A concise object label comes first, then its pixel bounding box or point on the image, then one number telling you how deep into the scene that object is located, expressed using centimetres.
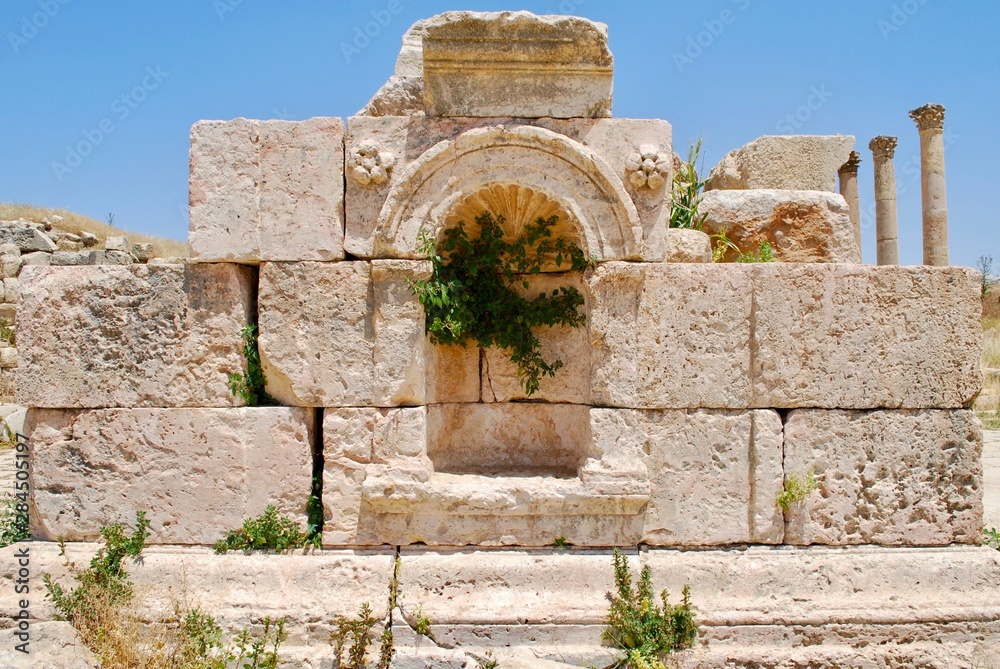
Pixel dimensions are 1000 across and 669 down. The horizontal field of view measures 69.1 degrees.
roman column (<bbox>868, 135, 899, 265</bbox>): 1538
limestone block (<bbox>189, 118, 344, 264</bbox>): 431
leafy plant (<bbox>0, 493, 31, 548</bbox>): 454
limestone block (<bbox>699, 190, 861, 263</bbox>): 492
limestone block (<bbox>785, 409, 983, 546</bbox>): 427
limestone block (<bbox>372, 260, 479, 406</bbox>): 428
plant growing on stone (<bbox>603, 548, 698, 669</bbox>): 380
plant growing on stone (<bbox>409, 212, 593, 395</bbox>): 475
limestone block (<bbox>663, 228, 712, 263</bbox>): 461
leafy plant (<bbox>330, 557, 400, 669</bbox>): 376
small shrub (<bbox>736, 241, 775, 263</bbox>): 478
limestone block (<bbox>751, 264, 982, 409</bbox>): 425
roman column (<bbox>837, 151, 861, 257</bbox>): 1395
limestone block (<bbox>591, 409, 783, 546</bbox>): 427
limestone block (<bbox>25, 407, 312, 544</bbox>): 429
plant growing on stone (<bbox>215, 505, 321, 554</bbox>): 423
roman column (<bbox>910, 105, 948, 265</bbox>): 1472
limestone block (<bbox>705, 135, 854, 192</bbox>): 583
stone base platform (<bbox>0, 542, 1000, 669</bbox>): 388
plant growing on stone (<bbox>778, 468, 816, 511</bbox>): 423
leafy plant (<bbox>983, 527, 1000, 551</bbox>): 459
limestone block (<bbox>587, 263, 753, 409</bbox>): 428
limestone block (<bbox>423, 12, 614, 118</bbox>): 419
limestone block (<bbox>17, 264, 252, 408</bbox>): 431
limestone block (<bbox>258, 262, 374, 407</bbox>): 430
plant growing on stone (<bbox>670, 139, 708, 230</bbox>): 511
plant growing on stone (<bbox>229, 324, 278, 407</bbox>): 433
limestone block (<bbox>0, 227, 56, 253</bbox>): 1482
